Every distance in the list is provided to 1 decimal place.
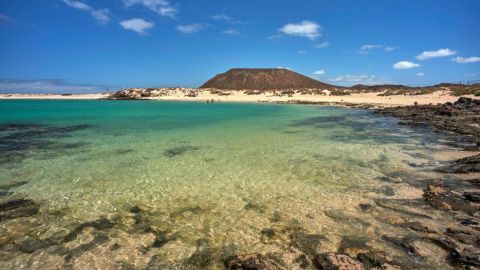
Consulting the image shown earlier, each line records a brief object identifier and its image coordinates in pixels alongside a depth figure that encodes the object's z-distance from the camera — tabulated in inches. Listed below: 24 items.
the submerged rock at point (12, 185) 360.2
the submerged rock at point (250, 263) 201.9
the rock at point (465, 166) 407.0
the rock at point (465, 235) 229.1
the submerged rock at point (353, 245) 224.6
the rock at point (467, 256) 202.5
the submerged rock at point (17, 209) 283.4
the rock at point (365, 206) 298.1
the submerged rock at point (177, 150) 542.0
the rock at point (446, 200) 290.7
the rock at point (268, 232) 251.0
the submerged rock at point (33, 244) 229.9
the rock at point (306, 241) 227.9
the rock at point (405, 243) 222.5
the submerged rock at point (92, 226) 248.8
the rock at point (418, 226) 250.8
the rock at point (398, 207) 280.4
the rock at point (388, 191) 335.9
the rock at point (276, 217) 278.7
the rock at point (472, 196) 305.7
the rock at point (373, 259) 205.5
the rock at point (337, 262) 200.1
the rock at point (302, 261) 209.8
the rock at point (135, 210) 296.0
